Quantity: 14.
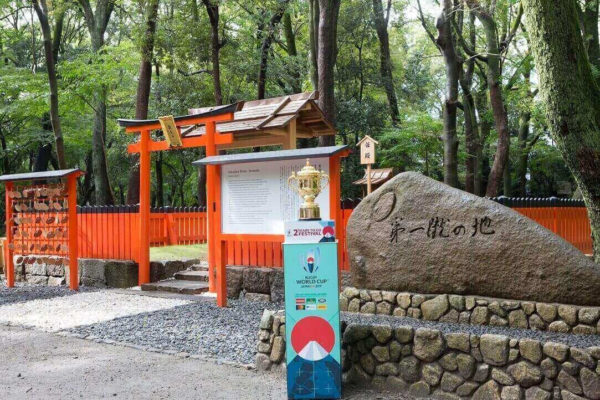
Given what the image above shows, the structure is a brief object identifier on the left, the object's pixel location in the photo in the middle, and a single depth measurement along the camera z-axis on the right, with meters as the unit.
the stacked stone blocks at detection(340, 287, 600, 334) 5.73
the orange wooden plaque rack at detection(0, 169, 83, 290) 10.52
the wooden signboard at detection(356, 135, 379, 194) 12.21
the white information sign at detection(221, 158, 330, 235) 7.51
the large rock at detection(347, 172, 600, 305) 5.87
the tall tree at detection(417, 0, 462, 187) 12.30
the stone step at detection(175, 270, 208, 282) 10.61
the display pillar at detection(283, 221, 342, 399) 4.51
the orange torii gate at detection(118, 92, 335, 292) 9.24
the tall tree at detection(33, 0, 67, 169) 14.28
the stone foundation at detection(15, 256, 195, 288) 10.81
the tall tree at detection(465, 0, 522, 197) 14.16
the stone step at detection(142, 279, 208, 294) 9.80
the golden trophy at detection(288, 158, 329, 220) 5.25
